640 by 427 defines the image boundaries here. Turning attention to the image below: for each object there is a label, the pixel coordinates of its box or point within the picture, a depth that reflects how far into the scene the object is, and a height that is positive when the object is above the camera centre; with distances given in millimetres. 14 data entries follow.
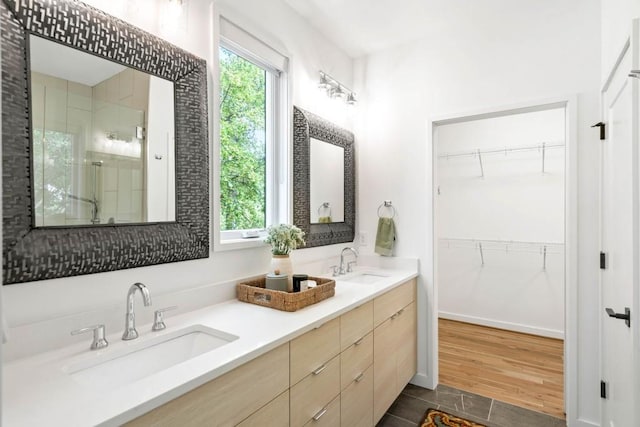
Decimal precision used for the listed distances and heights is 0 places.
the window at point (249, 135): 1944 +471
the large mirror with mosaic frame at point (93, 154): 1127 +222
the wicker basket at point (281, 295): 1644 -414
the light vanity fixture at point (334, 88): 2551 +932
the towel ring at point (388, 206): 2864 +48
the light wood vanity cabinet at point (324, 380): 1081 -687
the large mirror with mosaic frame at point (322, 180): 2385 +243
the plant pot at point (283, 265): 1914 -295
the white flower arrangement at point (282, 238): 1957 -146
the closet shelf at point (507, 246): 3580 -378
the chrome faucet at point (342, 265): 2686 -413
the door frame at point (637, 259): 1235 -172
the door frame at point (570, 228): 2162 -105
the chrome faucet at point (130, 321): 1297 -406
